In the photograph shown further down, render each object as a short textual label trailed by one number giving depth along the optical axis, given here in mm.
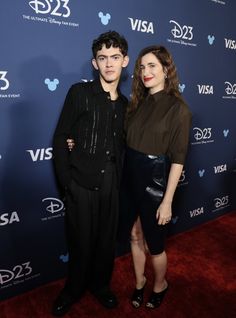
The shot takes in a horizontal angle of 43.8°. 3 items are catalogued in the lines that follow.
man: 1747
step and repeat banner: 1883
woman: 1705
